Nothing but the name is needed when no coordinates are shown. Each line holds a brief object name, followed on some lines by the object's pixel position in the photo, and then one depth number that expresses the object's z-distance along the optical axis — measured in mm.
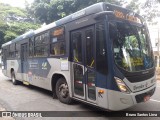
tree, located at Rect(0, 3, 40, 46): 30131
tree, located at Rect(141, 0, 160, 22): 14578
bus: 4684
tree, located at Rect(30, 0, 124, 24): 18391
